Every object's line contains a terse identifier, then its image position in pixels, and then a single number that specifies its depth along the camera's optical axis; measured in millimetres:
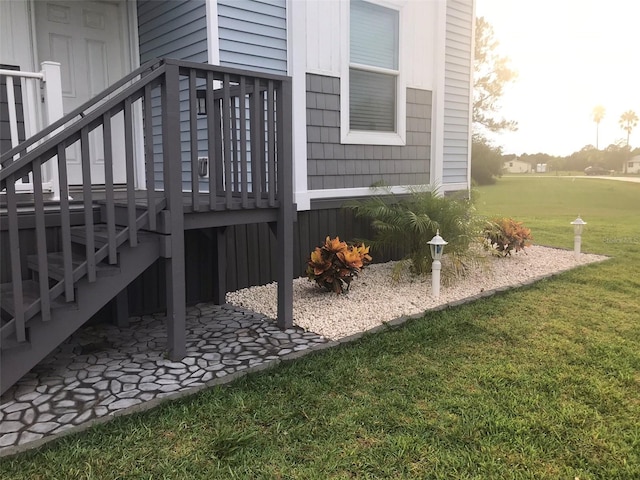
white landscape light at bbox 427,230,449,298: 4422
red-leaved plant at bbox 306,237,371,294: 4359
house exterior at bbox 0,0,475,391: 2795
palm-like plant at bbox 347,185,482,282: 4910
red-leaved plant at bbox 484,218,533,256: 6066
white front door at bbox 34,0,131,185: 4680
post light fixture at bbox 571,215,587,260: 6388
